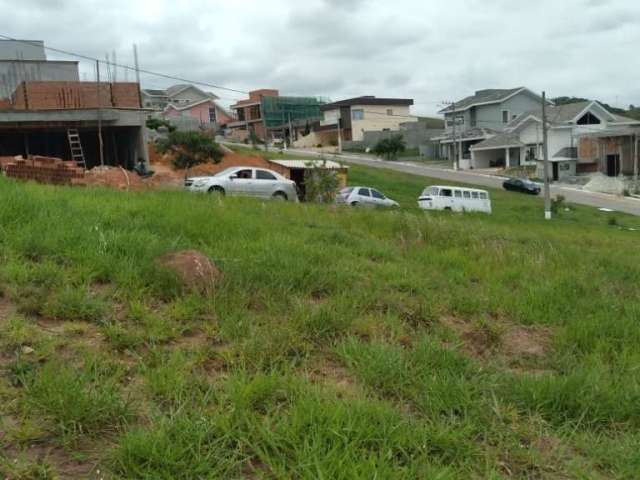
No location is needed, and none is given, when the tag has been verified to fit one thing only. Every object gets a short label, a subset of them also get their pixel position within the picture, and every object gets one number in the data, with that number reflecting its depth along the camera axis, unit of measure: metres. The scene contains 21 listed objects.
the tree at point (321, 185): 23.39
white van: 29.78
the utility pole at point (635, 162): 47.61
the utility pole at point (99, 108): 24.64
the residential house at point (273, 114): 85.94
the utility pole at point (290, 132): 83.86
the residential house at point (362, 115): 80.06
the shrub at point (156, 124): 47.91
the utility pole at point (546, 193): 31.59
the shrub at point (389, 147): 68.05
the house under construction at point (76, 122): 24.09
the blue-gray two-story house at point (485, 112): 66.56
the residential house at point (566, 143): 51.12
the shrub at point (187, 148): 30.05
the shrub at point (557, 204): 34.09
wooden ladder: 24.92
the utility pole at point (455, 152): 61.79
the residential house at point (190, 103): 80.31
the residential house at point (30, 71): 29.95
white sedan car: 18.39
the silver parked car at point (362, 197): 24.12
